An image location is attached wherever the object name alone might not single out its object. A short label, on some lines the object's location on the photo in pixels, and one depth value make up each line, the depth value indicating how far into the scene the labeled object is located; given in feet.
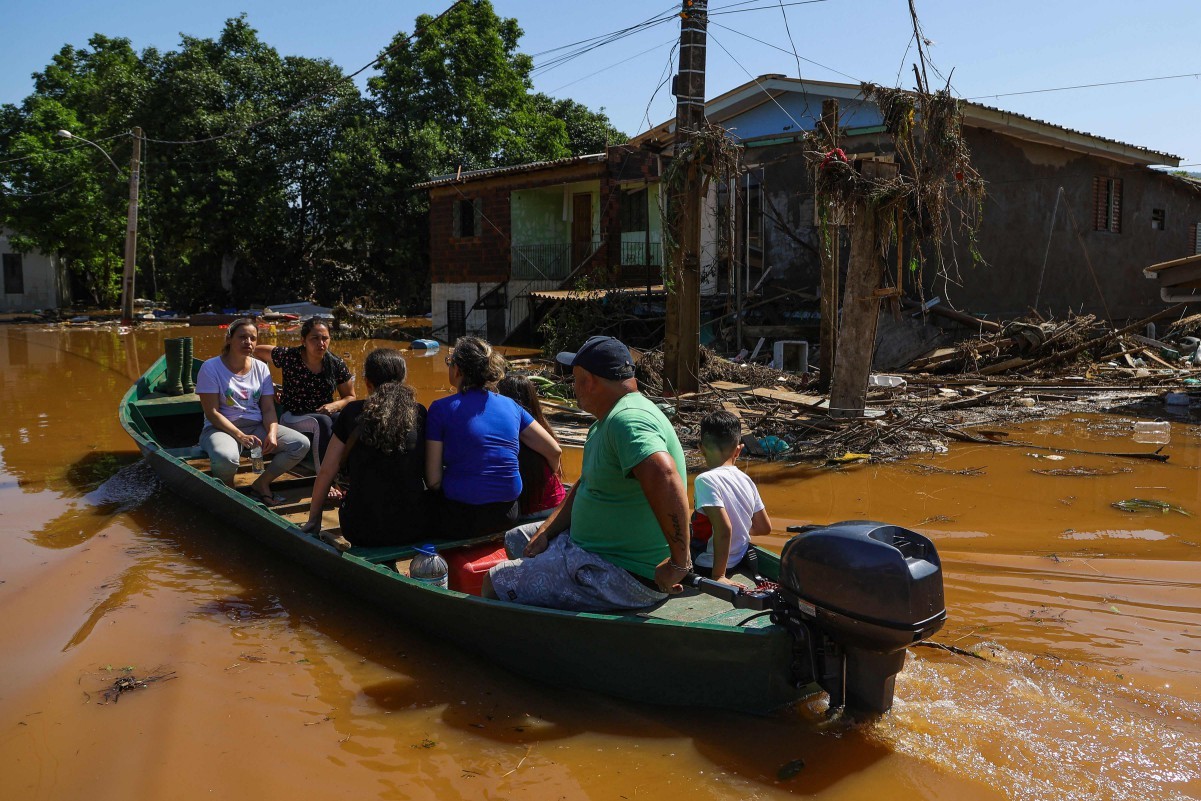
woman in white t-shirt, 23.65
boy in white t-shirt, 14.62
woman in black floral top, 24.23
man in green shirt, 12.42
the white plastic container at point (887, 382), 40.68
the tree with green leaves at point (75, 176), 111.86
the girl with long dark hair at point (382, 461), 17.51
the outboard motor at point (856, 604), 11.87
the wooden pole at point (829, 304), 38.50
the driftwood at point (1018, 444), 31.40
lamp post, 87.45
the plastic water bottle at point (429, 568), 16.44
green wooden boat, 12.74
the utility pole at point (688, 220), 33.58
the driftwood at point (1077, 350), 49.16
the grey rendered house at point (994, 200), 56.59
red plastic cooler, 17.03
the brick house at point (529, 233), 74.59
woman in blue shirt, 17.31
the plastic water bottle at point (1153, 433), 35.17
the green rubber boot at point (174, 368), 35.12
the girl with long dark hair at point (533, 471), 19.10
